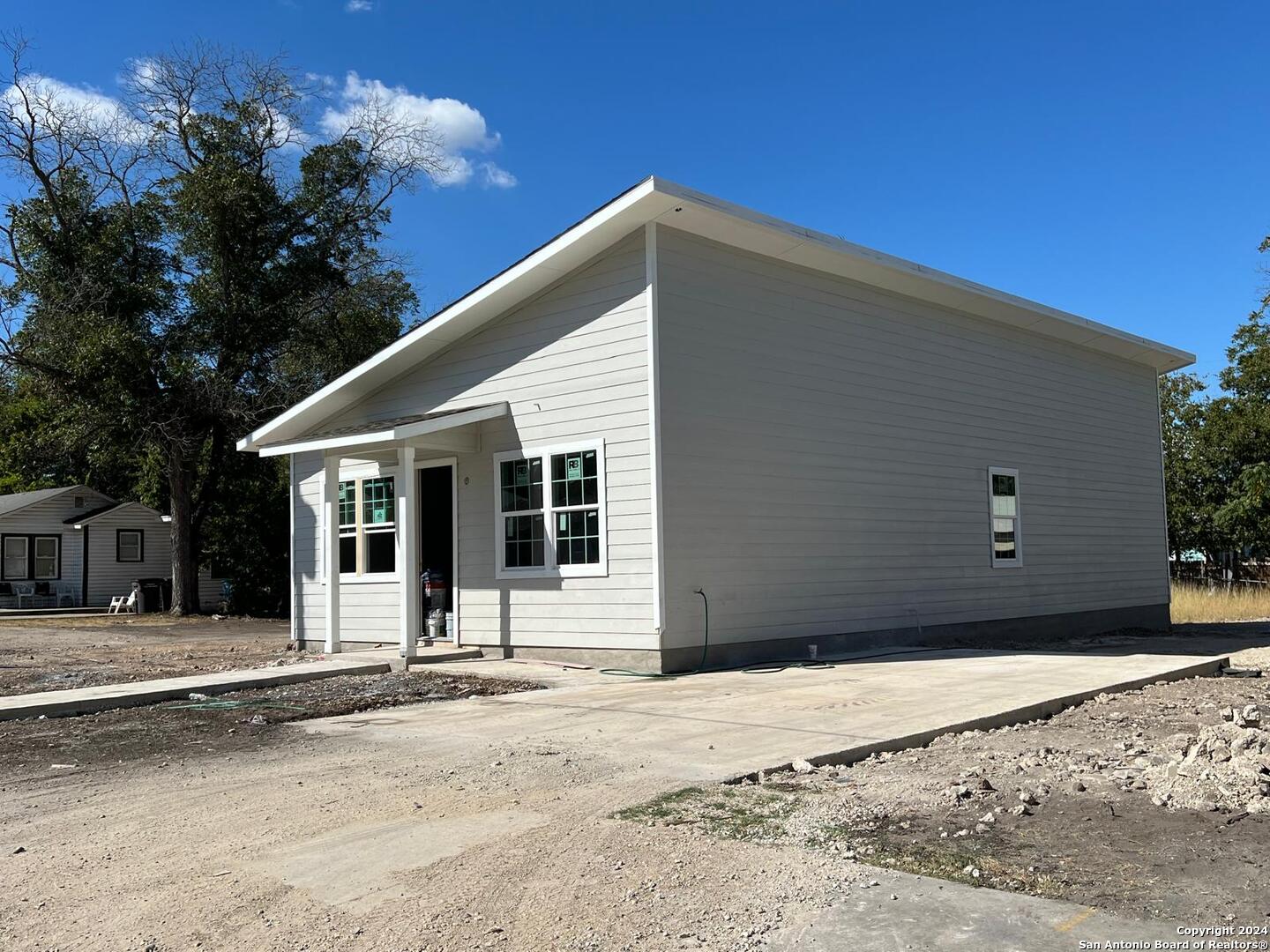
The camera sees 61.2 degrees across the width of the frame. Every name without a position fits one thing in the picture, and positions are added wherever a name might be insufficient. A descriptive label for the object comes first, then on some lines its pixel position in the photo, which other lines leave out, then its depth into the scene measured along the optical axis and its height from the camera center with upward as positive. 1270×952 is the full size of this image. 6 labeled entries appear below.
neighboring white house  32.53 -0.02
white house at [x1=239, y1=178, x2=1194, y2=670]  11.27 +0.96
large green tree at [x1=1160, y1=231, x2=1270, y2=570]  31.19 +2.18
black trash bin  29.88 -1.40
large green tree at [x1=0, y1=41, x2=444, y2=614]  24.28 +6.12
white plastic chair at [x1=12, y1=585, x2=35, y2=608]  32.06 -1.39
